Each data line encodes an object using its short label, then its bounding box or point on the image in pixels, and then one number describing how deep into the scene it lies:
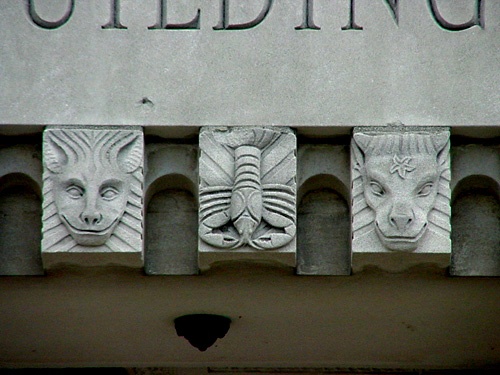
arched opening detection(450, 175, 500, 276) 13.69
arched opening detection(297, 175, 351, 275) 13.70
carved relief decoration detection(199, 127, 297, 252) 13.22
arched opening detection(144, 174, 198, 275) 13.76
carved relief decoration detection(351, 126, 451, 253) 13.12
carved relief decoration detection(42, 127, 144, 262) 13.21
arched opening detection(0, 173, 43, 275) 13.81
